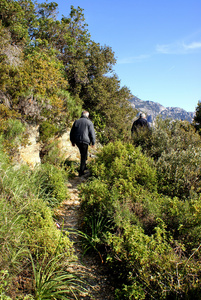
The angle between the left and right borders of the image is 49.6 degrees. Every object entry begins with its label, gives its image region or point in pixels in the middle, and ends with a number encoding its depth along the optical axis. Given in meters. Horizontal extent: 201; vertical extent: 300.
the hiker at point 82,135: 7.00
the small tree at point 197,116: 11.94
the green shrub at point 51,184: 4.53
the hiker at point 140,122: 9.02
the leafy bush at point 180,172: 4.61
